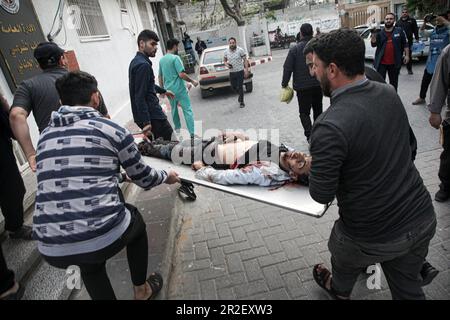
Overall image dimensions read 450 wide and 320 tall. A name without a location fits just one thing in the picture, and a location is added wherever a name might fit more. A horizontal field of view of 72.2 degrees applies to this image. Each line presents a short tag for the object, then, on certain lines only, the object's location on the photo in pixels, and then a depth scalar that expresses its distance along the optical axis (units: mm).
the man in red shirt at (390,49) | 5926
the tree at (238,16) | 17019
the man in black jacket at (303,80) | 4527
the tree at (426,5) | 15330
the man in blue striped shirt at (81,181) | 1661
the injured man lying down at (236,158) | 2703
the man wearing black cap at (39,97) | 2465
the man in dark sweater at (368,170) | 1518
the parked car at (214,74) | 9445
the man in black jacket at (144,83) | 3773
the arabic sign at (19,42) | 3570
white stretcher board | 2069
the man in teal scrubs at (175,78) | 5473
